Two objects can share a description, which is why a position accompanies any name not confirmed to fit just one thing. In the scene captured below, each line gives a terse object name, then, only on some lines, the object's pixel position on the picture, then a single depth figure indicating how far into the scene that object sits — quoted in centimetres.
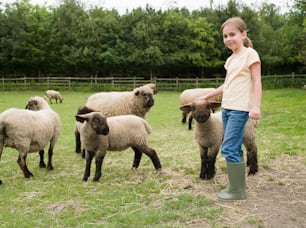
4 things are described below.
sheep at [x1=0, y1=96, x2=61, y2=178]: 581
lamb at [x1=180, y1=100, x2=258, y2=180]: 527
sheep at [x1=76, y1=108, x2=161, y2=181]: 564
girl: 423
